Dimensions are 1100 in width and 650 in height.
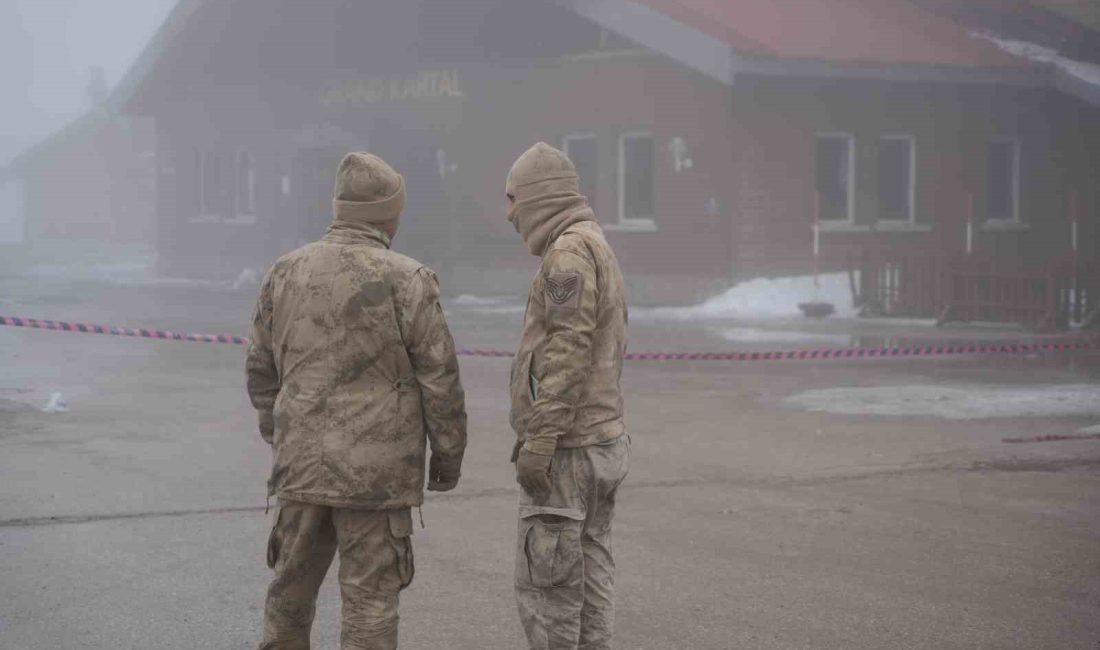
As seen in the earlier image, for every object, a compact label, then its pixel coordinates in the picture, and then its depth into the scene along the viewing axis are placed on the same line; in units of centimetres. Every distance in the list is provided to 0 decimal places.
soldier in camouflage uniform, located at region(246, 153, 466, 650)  432
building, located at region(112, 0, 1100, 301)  2292
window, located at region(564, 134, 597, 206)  2539
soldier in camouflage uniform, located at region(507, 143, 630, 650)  438
